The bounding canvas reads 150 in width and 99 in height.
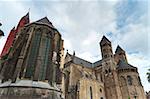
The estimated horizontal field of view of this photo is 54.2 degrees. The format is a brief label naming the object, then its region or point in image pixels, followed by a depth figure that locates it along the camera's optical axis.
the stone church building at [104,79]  29.09
